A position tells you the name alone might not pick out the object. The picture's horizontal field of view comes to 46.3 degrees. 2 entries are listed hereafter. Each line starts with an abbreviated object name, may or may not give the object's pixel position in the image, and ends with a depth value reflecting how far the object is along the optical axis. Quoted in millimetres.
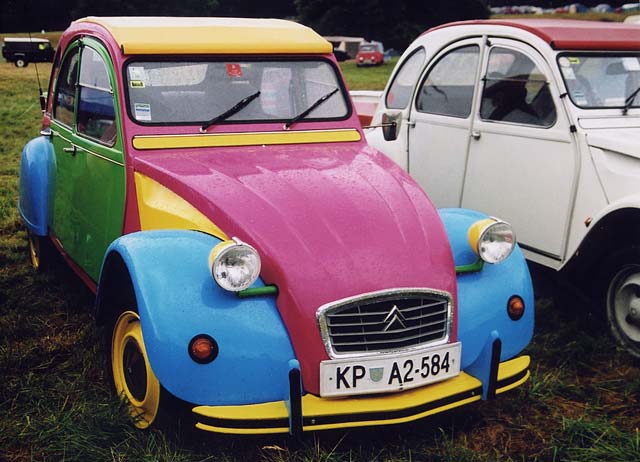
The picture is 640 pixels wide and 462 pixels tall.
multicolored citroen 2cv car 2861
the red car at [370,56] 32219
